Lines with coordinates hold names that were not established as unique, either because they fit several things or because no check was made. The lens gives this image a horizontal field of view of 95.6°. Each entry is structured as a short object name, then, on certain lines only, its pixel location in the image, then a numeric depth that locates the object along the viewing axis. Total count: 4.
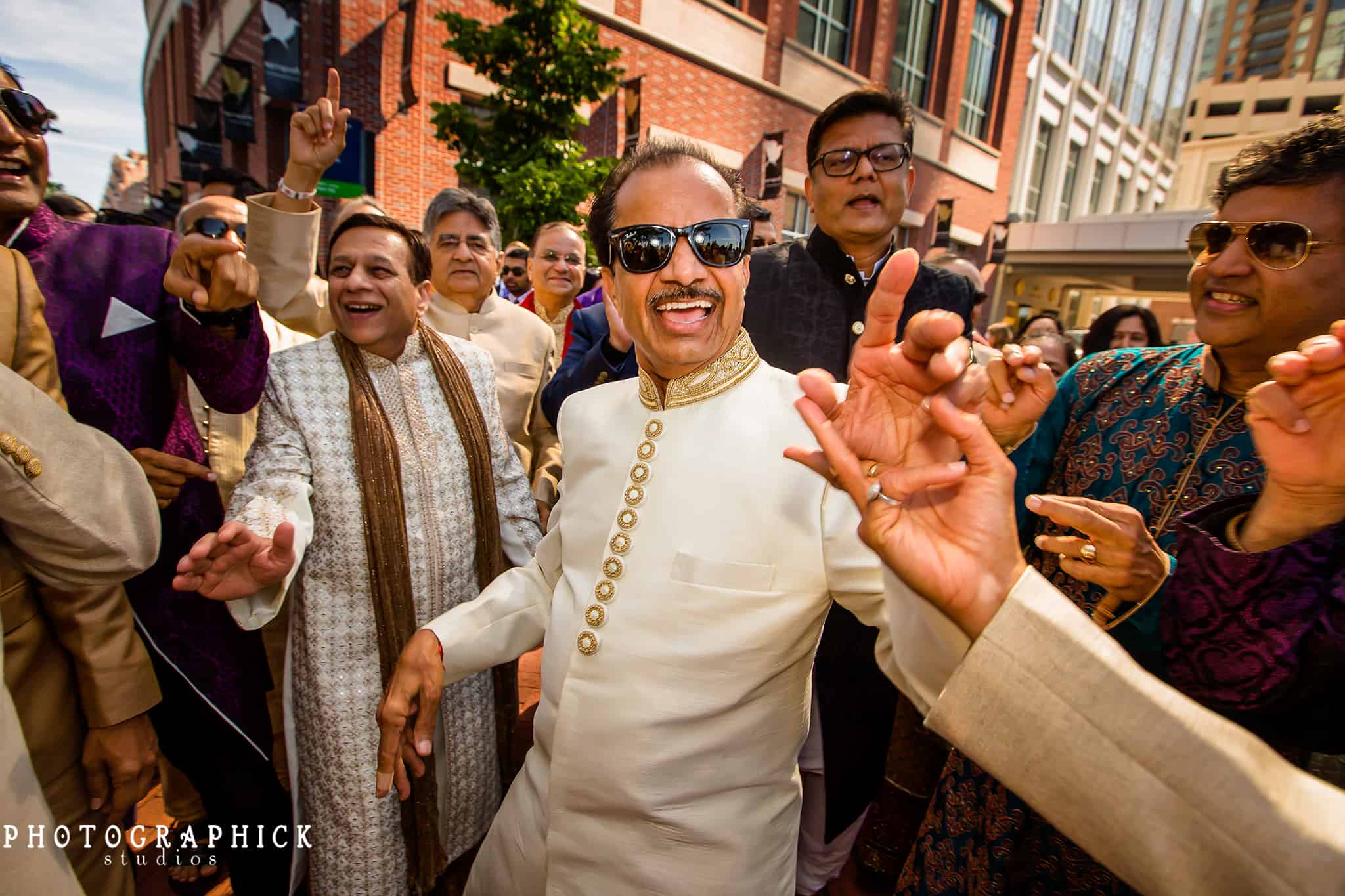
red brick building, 8.54
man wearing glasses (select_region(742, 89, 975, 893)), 2.05
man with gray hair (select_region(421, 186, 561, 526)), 3.18
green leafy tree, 7.04
